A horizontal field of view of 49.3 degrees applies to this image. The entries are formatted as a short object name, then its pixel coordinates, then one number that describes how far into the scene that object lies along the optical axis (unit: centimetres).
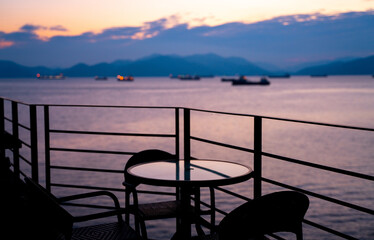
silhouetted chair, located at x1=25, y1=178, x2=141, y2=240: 208
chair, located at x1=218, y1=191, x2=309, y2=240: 197
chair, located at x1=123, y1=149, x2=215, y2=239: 279
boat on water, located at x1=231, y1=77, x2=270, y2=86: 13038
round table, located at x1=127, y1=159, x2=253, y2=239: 258
